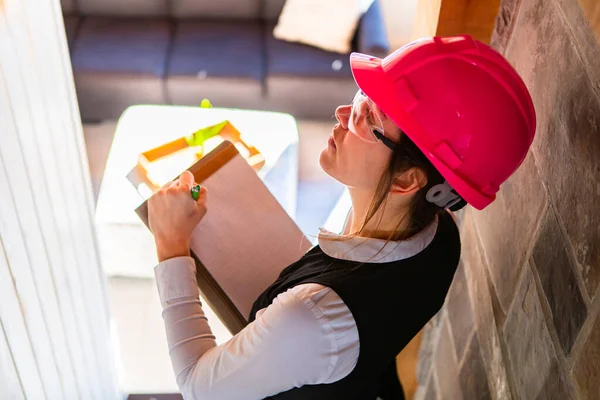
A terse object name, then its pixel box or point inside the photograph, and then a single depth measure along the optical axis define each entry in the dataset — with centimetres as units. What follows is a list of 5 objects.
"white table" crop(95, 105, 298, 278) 218
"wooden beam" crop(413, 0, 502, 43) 122
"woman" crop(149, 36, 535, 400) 86
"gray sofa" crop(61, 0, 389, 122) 293
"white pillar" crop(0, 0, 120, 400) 87
